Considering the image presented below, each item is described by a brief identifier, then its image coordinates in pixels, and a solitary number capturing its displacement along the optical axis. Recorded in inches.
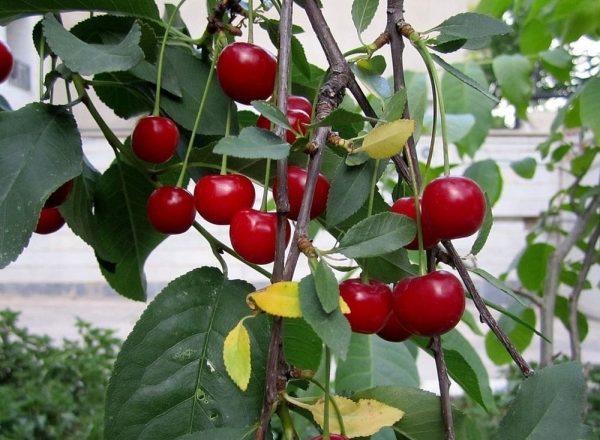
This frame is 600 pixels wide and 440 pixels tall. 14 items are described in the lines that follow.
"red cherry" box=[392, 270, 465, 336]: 11.5
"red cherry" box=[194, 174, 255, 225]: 13.9
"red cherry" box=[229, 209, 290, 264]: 12.2
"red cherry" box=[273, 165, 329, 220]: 12.8
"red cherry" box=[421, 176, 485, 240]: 11.3
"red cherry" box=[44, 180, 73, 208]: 16.6
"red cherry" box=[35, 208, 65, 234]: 19.8
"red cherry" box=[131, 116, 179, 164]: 16.1
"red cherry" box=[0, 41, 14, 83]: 20.8
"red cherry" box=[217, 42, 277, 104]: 14.9
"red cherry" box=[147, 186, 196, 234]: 15.9
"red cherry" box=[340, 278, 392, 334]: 11.7
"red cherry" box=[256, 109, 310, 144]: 13.9
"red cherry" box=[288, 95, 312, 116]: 15.7
